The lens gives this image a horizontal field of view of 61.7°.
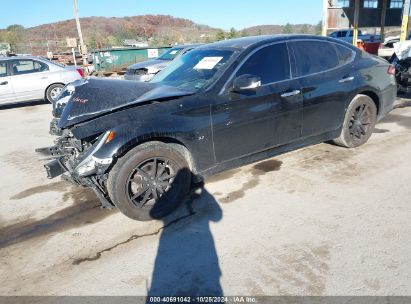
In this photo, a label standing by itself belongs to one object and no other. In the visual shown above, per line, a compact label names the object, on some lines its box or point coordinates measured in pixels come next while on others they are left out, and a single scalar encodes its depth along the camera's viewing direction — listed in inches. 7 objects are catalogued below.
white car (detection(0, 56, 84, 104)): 407.8
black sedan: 129.3
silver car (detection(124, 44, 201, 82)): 423.5
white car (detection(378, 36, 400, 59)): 700.7
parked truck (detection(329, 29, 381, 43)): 851.4
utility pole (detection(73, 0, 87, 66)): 808.4
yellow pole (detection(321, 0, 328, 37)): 639.3
